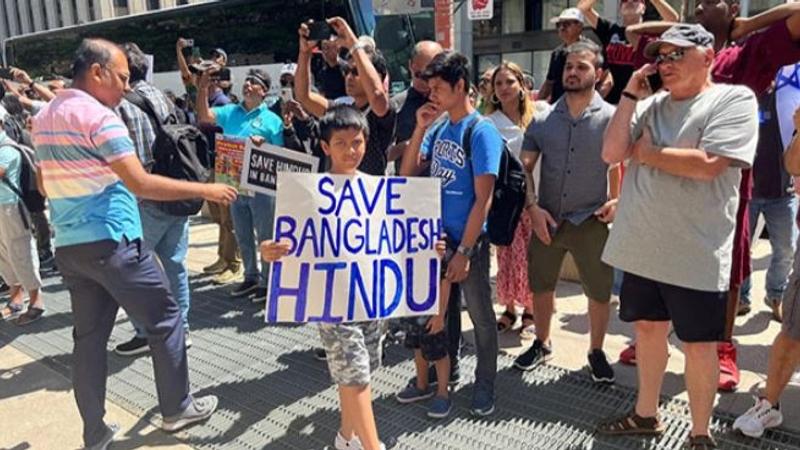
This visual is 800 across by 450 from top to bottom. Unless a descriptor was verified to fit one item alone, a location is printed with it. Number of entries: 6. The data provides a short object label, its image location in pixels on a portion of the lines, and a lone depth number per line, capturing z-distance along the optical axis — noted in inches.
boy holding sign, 102.6
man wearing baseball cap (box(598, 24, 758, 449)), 93.3
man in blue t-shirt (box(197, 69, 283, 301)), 185.8
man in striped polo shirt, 104.4
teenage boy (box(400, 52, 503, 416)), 110.0
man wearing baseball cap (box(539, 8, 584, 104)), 178.1
